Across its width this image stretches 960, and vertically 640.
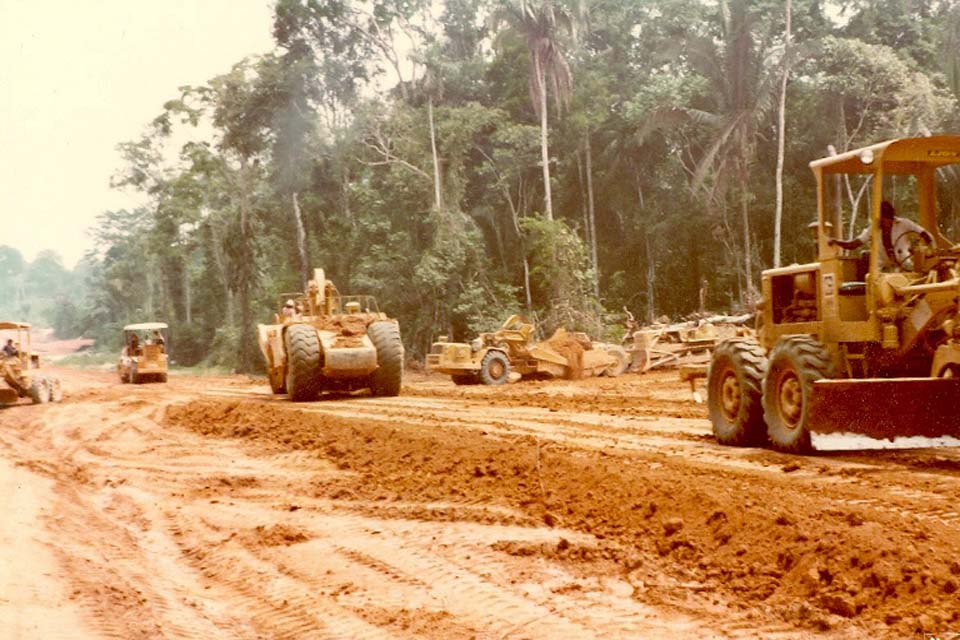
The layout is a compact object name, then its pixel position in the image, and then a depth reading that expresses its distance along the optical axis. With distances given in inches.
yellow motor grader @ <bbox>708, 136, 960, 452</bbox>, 331.0
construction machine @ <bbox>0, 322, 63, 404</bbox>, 893.2
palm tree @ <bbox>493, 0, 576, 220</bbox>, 1374.3
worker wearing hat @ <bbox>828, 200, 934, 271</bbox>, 360.5
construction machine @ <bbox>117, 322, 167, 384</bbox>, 1350.9
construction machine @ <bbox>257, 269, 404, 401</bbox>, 744.3
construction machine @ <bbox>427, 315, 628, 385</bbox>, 908.6
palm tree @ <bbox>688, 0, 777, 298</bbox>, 1203.9
